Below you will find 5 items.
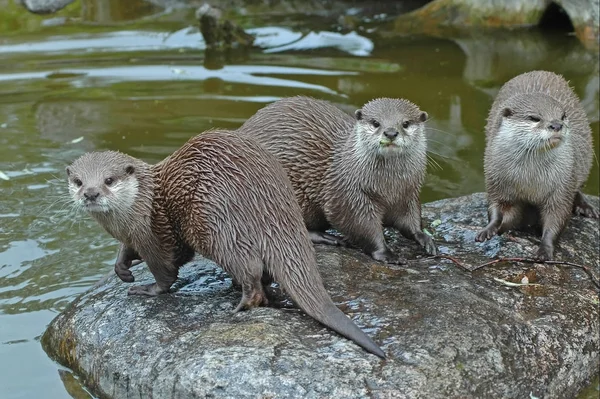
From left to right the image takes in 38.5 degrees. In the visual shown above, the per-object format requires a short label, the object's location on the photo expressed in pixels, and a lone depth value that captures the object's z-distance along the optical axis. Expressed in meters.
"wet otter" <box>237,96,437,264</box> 3.70
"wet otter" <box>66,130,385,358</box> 3.19
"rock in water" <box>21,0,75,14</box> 9.28
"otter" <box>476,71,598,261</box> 3.71
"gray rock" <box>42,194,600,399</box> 2.83
